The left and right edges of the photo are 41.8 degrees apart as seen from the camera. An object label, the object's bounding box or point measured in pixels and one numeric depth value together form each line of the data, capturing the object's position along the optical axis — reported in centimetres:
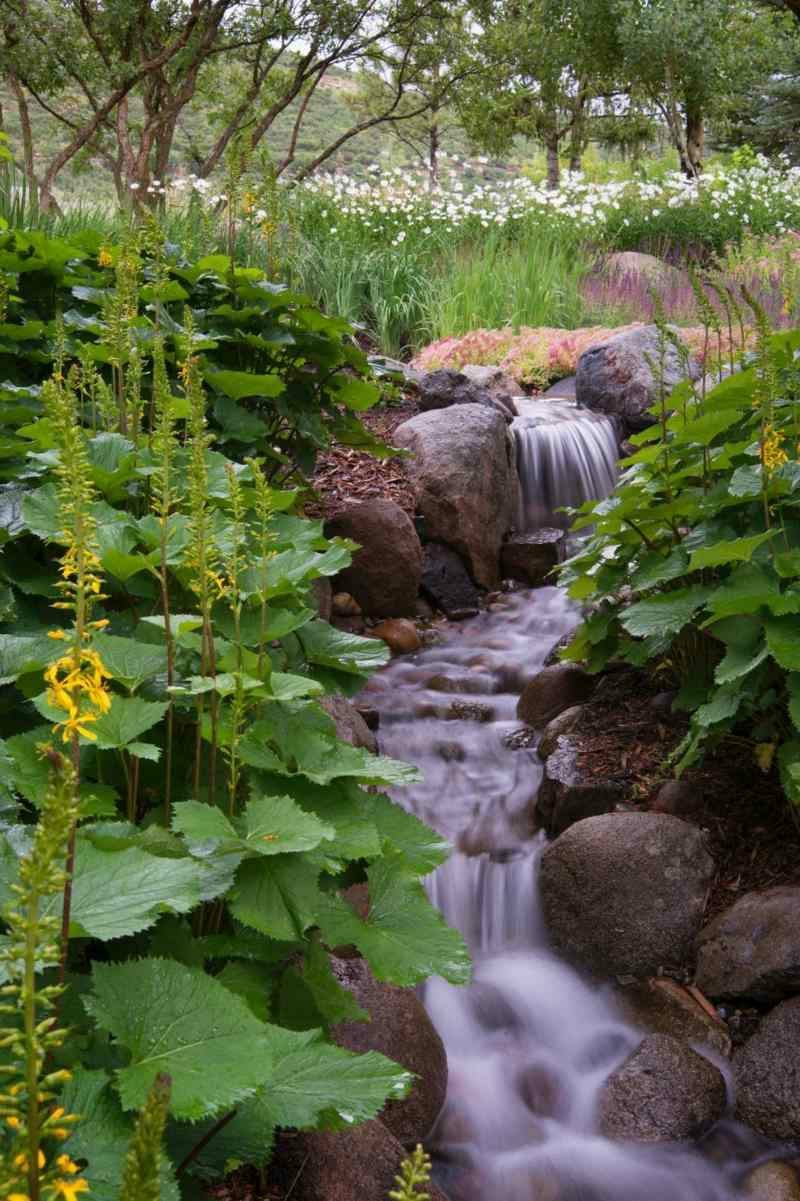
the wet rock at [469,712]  485
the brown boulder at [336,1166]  179
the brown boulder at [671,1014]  299
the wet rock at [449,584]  605
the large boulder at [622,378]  766
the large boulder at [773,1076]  272
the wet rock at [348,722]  337
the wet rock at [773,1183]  261
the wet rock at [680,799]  350
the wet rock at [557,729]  420
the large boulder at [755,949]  291
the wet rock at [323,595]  491
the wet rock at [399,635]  550
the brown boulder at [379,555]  555
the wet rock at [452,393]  711
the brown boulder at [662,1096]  282
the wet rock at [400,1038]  242
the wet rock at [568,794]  371
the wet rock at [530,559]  642
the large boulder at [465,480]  617
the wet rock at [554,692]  456
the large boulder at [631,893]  325
